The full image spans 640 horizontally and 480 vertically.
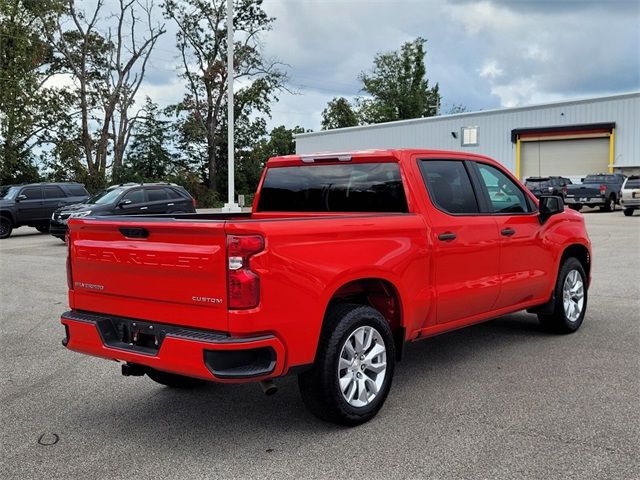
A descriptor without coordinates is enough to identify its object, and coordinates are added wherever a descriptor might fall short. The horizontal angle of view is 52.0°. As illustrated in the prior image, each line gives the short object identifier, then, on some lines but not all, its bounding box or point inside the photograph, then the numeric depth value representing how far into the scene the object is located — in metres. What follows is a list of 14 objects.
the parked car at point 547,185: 30.50
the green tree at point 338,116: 74.50
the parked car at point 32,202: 21.77
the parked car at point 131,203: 17.88
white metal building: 36.53
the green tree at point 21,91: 34.00
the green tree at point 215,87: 48.62
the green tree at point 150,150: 49.69
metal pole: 21.98
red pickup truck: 3.72
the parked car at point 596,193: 29.77
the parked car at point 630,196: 25.98
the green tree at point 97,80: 43.72
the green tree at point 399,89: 77.81
